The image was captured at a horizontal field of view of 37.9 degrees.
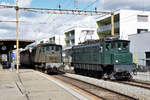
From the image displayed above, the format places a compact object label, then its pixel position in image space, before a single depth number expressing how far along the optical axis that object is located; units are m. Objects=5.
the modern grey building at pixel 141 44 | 28.42
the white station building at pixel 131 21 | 44.22
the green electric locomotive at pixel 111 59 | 16.69
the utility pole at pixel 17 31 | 25.23
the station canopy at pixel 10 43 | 31.13
